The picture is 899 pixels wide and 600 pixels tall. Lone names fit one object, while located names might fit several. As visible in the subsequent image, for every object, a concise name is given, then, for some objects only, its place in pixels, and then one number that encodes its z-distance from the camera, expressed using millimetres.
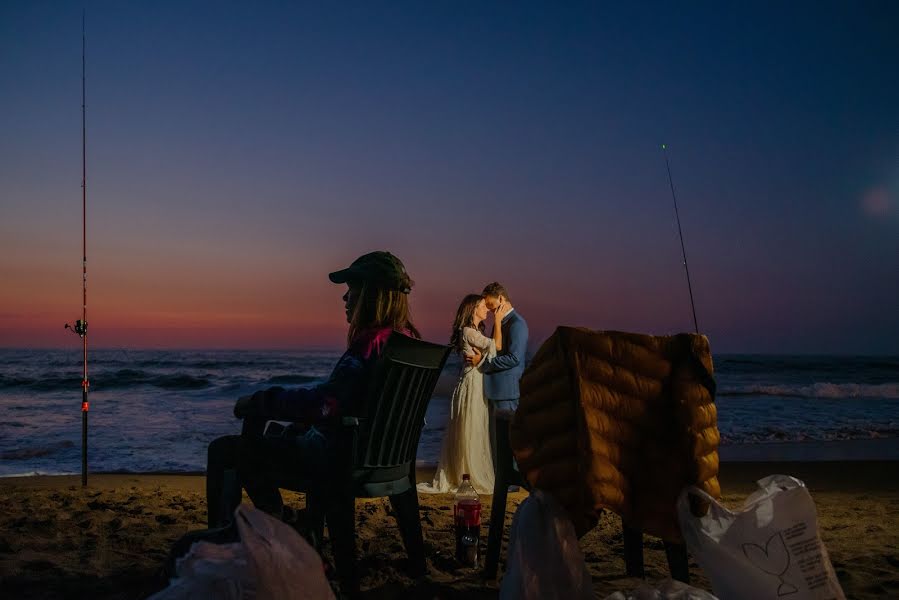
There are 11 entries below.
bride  5980
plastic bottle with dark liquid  3441
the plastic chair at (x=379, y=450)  2703
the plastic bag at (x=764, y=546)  1966
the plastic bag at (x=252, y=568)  1625
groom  5688
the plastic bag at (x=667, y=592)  1924
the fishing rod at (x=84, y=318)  5285
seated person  2670
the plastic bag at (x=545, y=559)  2023
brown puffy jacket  2014
